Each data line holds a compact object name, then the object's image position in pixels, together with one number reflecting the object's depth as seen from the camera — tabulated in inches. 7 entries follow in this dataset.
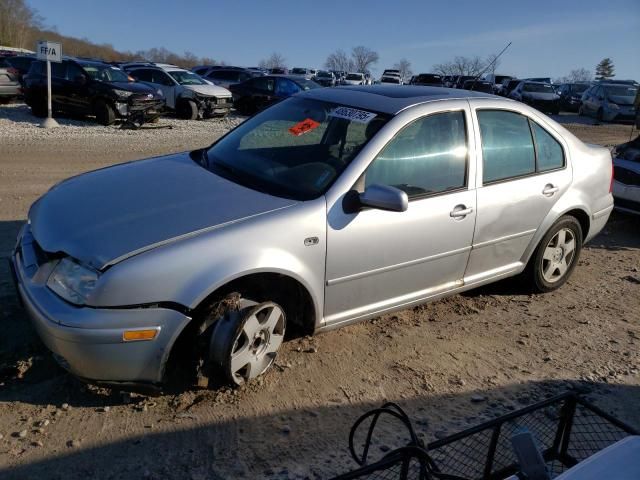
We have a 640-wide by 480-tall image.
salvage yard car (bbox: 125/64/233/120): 683.4
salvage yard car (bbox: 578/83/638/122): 876.6
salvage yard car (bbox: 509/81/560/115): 1001.5
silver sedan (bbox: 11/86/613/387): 109.7
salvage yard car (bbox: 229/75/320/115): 775.7
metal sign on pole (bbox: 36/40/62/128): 520.4
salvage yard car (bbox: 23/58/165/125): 571.5
